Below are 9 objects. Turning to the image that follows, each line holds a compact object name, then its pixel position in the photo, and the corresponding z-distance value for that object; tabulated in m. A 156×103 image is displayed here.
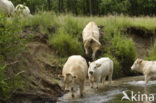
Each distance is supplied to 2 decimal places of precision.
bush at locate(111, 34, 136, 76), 15.70
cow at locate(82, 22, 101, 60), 14.59
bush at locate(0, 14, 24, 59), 8.66
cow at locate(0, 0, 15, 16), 16.62
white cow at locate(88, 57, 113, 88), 11.58
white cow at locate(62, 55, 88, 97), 9.65
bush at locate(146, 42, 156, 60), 16.69
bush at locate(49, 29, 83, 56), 15.20
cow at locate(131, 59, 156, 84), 12.64
